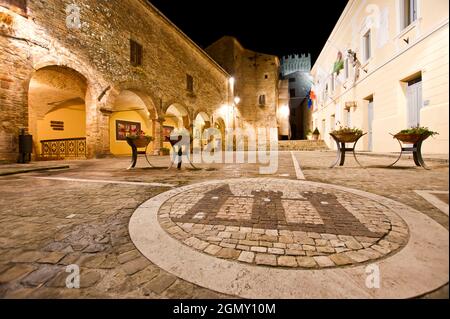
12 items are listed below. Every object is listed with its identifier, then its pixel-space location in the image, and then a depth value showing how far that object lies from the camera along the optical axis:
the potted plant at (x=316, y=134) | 18.36
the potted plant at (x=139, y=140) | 5.38
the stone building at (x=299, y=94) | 30.78
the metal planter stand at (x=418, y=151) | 4.37
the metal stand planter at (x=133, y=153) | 5.63
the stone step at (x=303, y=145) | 16.12
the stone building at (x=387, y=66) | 5.77
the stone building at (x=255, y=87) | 24.42
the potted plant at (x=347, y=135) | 5.12
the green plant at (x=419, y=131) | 4.18
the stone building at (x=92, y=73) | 6.59
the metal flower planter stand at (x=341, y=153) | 5.61
